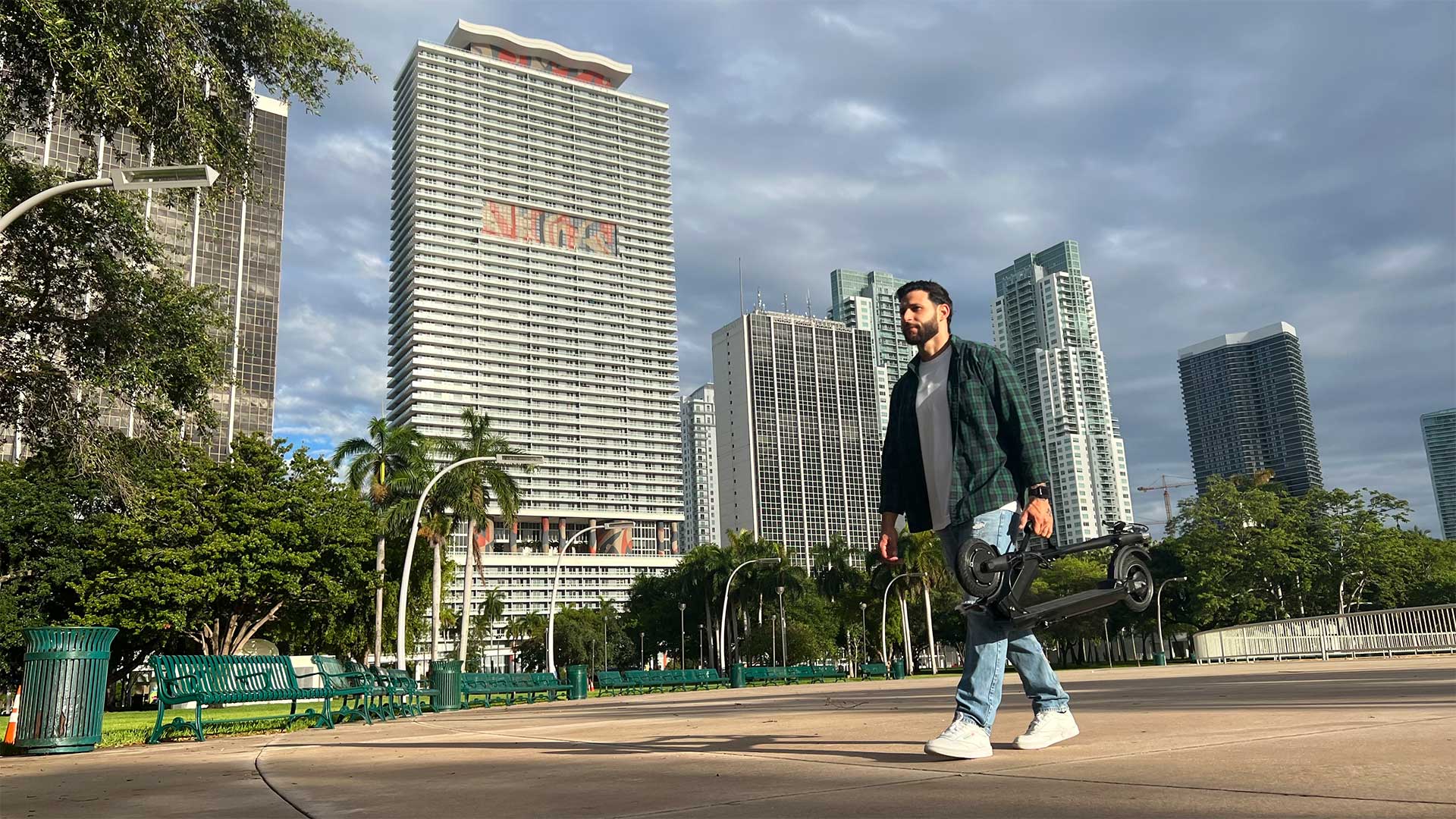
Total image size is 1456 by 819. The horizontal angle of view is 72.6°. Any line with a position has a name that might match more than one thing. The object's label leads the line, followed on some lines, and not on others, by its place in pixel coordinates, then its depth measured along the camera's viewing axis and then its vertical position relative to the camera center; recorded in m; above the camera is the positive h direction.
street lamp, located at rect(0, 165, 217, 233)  9.69 +4.41
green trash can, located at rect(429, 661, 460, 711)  19.33 -1.26
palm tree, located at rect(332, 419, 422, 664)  40.78 +6.70
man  4.96 +0.62
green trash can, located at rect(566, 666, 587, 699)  27.73 -1.96
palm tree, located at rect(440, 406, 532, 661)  42.34 +6.05
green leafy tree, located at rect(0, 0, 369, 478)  12.62 +5.75
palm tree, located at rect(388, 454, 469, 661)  39.97 +4.65
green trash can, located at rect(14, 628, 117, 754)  8.98 -0.53
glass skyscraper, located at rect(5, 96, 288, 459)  114.00 +42.59
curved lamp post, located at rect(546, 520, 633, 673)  37.46 -0.87
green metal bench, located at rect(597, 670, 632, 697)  31.22 -2.20
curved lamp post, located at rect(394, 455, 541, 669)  25.95 +0.59
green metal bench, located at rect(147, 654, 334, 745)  10.34 -0.60
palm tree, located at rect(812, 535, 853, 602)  74.56 +2.40
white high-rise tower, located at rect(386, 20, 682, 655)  166.00 +56.74
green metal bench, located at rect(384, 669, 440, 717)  15.09 -1.11
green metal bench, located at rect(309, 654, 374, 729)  13.00 -0.87
